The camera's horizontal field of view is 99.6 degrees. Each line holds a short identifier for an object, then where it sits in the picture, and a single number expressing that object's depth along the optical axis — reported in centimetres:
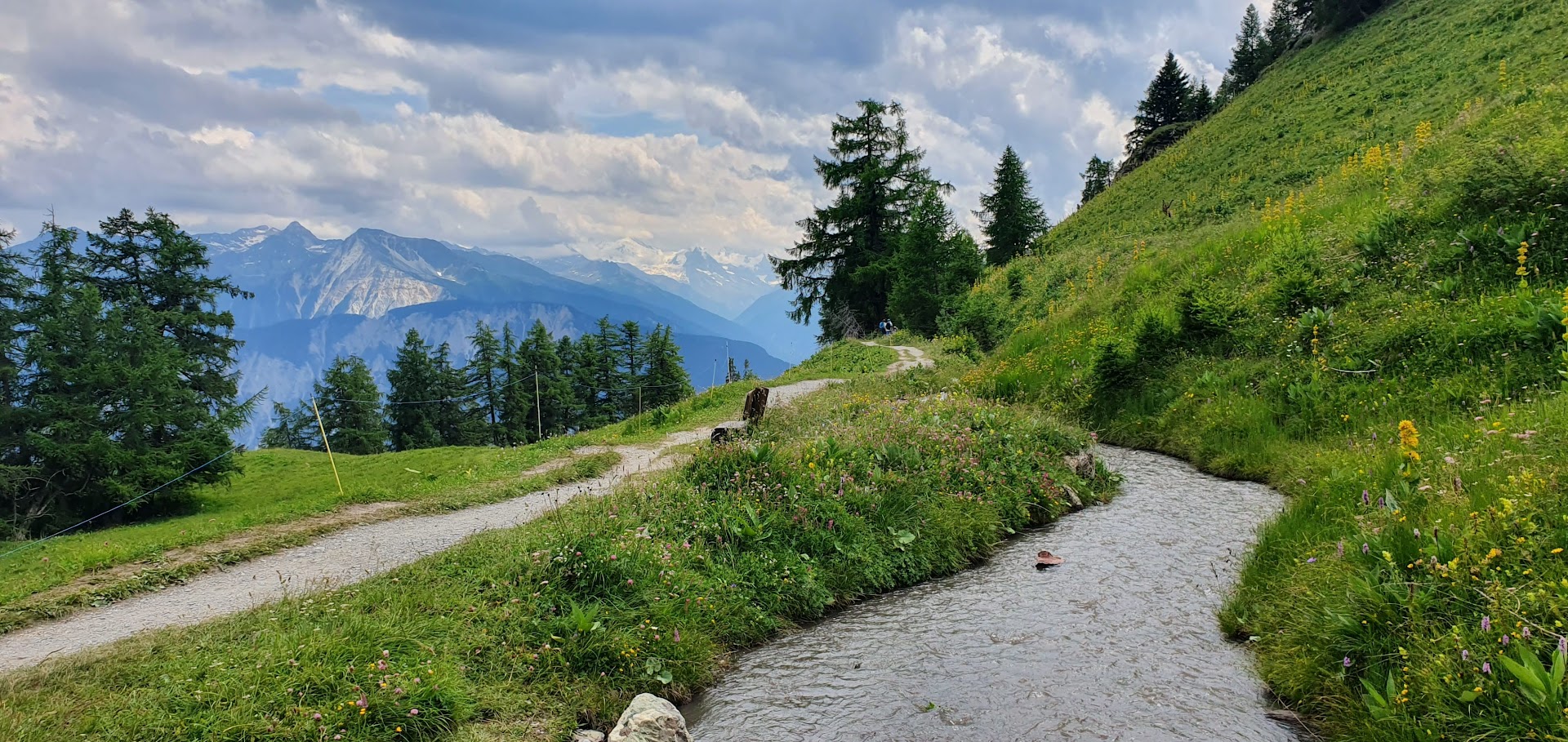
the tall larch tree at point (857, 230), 4675
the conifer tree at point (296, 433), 8719
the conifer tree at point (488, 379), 7306
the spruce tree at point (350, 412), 6956
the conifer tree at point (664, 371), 7381
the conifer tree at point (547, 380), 7356
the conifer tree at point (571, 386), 7488
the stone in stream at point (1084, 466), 1347
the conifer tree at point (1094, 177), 8819
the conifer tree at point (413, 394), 7244
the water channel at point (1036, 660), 601
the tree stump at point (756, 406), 1684
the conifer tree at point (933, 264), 3922
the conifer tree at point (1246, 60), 7388
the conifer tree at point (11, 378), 2373
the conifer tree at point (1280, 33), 7181
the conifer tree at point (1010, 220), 4428
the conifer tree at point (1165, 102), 7381
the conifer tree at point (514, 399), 7406
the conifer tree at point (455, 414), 7459
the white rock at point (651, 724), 606
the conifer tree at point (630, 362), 7404
